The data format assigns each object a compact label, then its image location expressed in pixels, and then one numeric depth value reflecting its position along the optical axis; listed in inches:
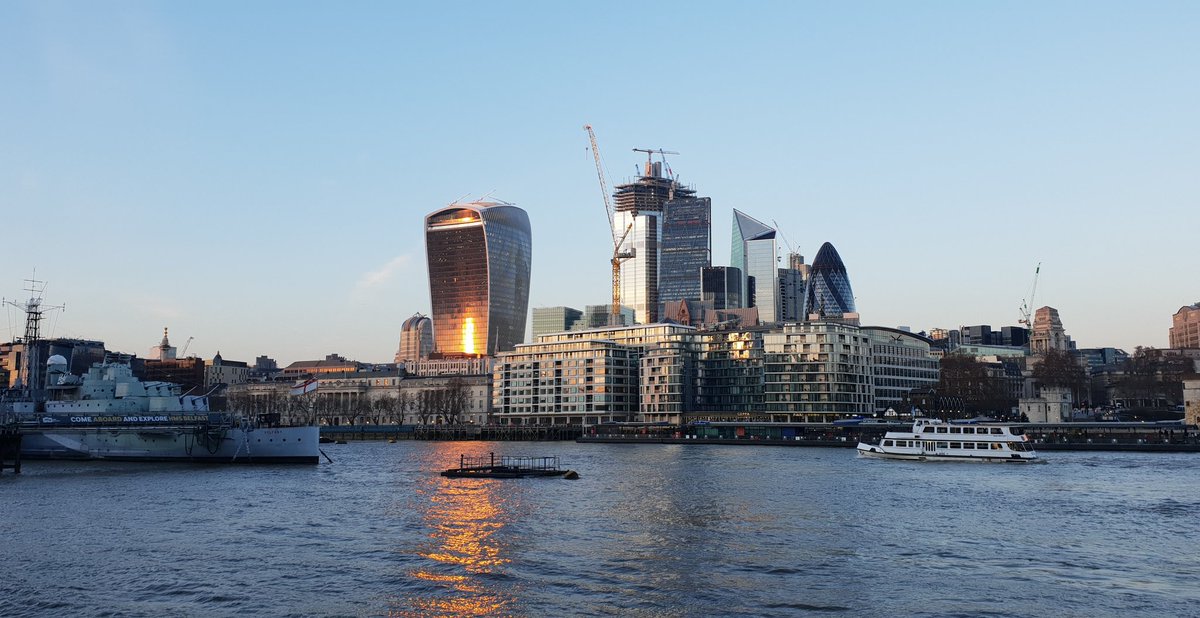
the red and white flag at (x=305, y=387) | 4769.4
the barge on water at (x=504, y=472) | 4146.2
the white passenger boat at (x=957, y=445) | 4970.5
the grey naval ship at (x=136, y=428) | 4761.3
